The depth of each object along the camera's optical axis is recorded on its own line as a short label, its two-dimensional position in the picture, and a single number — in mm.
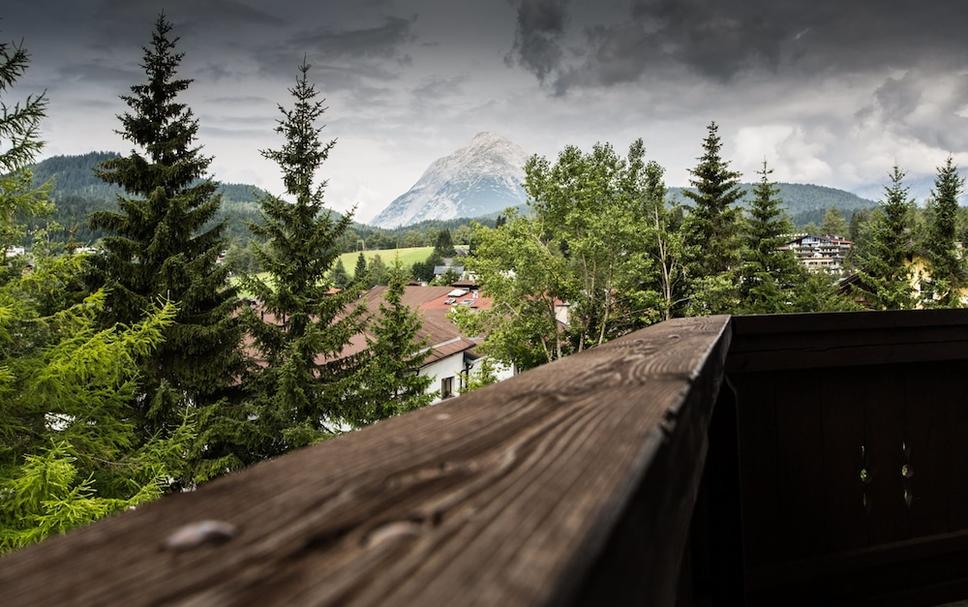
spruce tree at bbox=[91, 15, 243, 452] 13039
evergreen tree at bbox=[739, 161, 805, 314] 24094
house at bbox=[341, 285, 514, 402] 23688
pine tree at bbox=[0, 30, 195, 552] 6758
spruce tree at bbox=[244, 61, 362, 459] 13328
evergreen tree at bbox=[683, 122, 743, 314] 27031
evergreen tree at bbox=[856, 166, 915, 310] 21234
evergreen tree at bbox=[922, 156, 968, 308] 22219
